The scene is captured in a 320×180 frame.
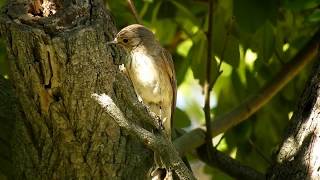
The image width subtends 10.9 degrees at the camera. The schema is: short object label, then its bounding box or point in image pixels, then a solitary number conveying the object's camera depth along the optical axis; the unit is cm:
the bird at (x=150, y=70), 1149
